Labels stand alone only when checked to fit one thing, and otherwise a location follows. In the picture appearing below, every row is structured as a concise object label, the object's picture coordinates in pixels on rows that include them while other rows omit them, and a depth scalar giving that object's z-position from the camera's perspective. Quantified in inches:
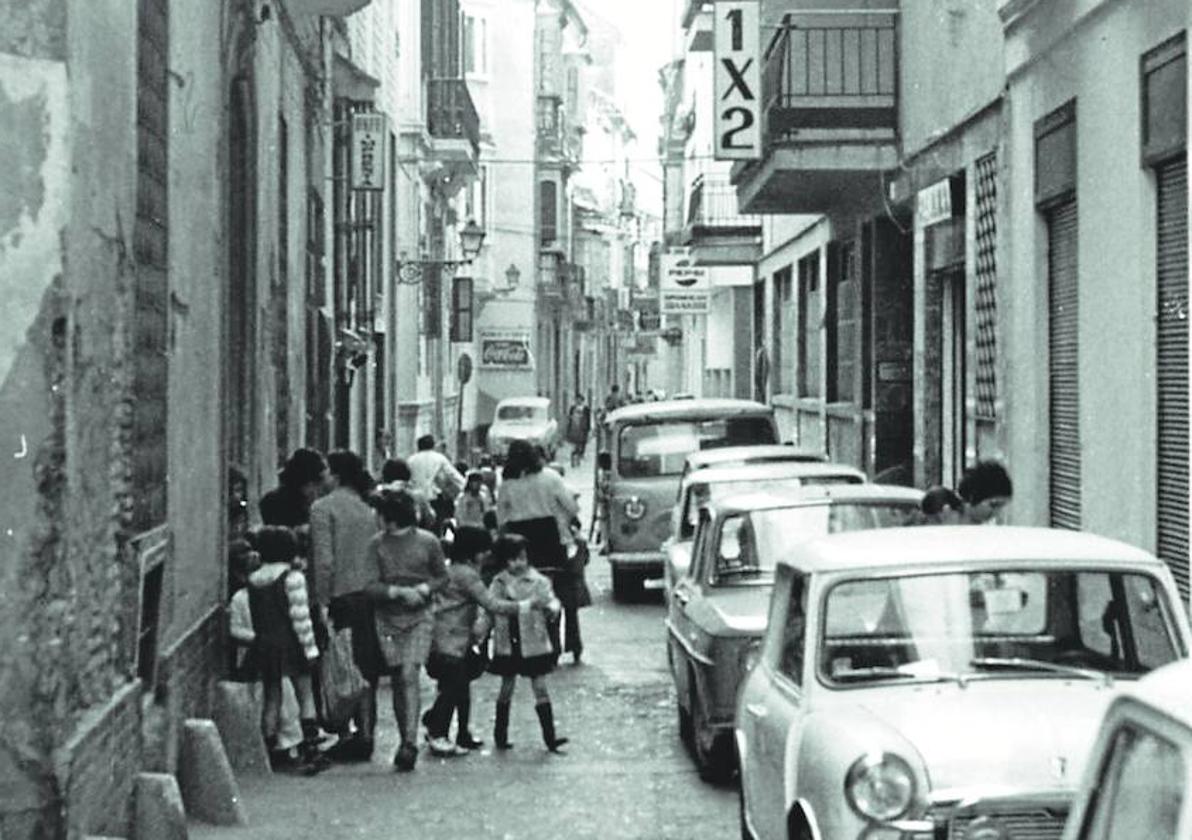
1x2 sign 932.6
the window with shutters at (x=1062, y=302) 613.0
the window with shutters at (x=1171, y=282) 492.7
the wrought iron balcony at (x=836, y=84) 927.7
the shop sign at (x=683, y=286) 1839.3
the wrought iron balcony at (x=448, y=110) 1632.6
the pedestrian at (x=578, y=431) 2158.0
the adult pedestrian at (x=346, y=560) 497.4
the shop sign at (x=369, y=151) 1035.9
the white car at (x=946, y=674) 264.5
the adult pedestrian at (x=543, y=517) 660.7
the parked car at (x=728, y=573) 447.2
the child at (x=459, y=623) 484.1
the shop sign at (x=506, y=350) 2497.5
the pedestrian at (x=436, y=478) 874.8
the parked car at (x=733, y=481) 632.4
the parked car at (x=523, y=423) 1962.4
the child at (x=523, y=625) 486.9
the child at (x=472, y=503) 815.7
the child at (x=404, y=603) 482.3
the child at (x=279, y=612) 466.6
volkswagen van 856.9
